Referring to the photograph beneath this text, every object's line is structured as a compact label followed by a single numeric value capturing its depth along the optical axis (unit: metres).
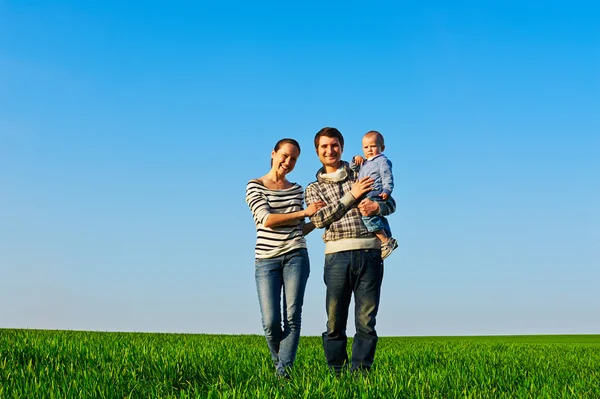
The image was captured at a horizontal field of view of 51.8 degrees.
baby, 6.21
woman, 6.27
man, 6.20
